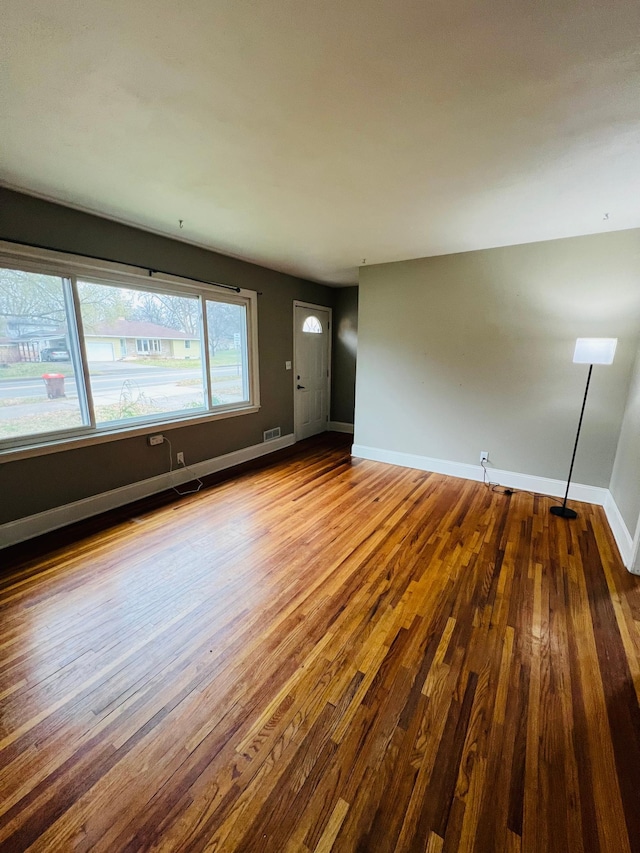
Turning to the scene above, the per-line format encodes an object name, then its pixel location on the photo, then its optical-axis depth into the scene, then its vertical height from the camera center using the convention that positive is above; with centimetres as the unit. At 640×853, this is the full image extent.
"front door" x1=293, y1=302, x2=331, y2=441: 535 -27
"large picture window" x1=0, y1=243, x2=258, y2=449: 253 -3
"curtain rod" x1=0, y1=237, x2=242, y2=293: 243 +72
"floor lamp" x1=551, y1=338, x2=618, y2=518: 269 +5
